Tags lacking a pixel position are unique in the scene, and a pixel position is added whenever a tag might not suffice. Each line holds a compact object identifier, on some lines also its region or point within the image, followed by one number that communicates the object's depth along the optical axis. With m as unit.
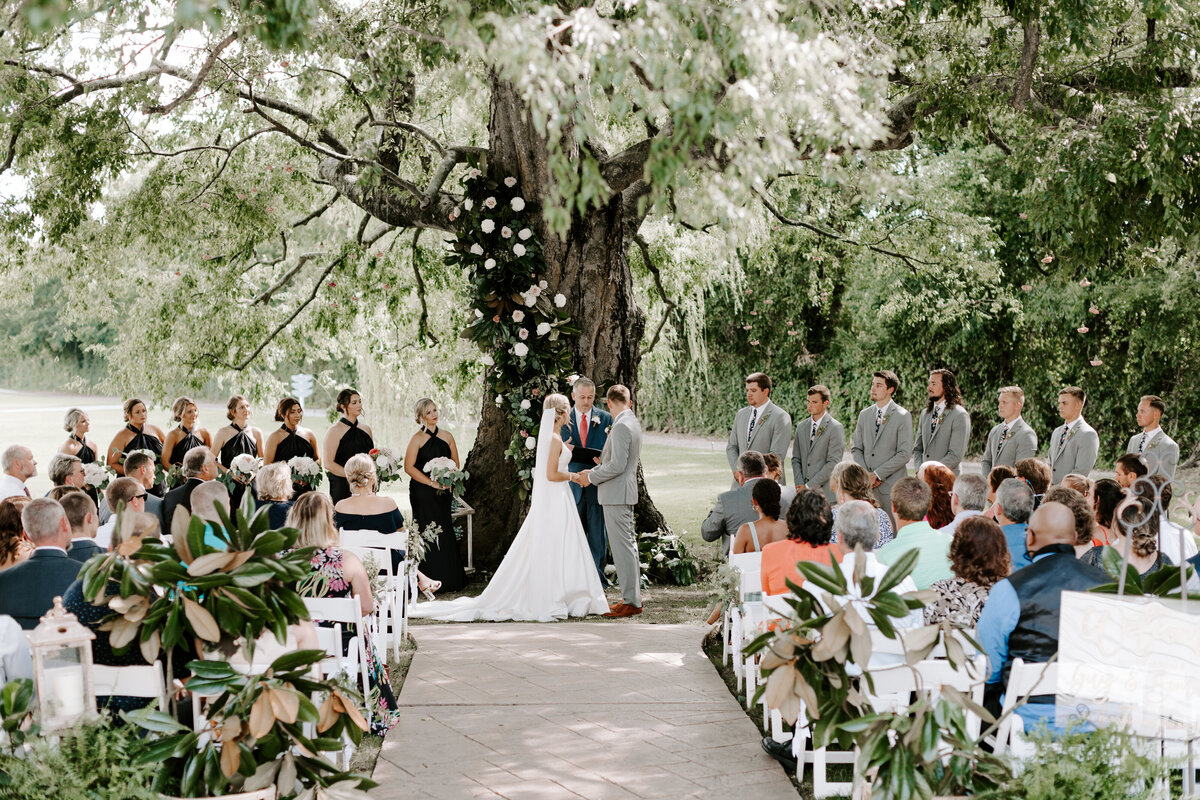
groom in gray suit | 8.52
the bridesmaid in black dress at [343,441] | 9.62
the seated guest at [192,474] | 7.25
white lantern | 3.59
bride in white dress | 8.84
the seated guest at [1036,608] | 4.18
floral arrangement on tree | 10.03
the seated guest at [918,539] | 5.25
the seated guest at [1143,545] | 5.13
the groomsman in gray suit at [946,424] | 8.99
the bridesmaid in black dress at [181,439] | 9.40
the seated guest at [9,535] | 4.91
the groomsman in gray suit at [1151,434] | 8.08
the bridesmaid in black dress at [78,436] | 9.33
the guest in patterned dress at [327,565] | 5.31
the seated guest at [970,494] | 5.91
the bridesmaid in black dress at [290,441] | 9.41
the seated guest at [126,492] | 5.92
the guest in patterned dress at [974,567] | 4.56
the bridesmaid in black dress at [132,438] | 9.40
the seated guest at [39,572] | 4.39
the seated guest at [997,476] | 6.82
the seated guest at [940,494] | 6.28
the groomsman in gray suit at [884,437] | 9.23
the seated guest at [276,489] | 6.61
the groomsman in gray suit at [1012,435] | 8.59
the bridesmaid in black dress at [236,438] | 9.51
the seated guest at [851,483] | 6.12
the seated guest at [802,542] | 5.37
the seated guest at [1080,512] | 5.27
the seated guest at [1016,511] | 5.64
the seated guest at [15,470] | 7.63
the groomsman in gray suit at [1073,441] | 8.48
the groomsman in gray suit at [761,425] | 9.27
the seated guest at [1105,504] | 5.89
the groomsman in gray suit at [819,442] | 9.32
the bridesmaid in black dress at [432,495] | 9.75
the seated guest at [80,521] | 5.07
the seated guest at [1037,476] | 6.76
